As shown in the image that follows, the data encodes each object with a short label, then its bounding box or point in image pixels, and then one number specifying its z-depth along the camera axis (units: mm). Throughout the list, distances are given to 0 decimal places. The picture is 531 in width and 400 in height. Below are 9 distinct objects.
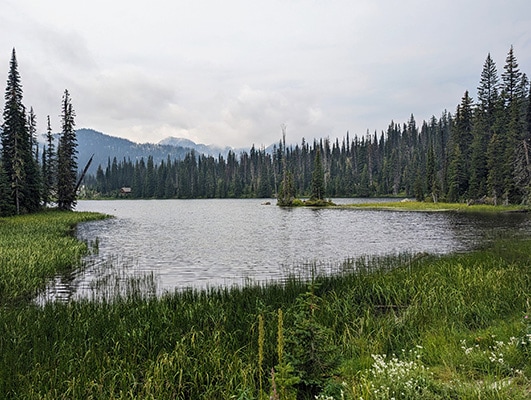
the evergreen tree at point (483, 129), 63906
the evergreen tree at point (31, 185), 49525
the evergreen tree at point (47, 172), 61003
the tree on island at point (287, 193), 80875
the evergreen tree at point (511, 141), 54562
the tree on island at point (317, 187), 82206
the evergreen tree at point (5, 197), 42625
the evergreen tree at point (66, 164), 56625
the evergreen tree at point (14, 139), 46528
